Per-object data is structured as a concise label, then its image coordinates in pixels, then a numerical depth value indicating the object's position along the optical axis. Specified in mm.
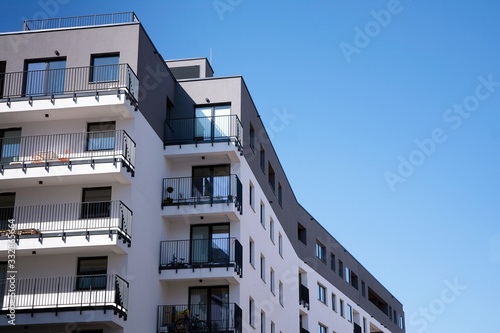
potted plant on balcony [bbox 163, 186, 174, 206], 46000
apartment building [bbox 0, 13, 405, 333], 40062
